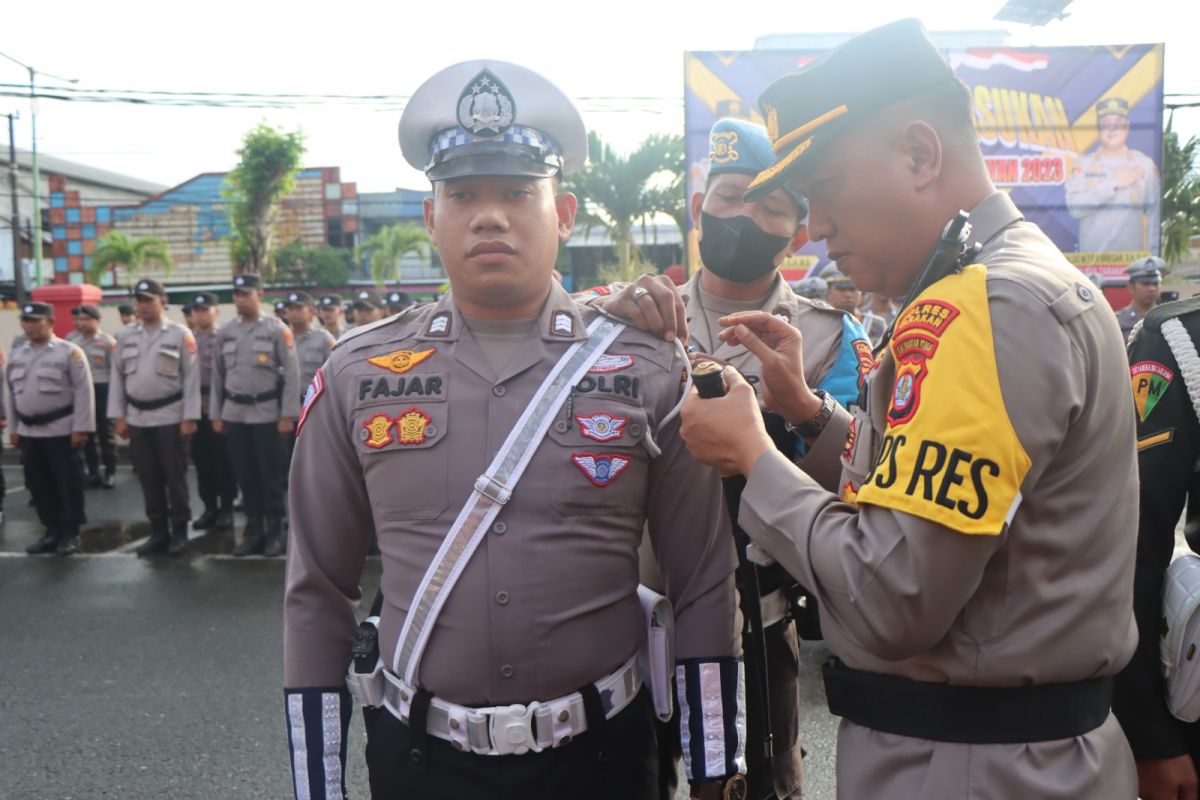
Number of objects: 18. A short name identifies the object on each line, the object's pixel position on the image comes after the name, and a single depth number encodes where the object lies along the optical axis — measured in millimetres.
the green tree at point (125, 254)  37500
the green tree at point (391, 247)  35625
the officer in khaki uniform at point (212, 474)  7793
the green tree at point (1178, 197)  21692
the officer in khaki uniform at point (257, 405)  6992
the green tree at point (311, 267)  40375
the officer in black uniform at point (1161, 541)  1621
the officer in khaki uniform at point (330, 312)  12023
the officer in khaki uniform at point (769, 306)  2229
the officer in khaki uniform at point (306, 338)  8352
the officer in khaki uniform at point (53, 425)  7301
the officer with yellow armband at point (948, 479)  1119
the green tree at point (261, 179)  31016
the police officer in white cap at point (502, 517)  1634
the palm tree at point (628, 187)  19844
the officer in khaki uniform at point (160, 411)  7020
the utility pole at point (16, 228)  26469
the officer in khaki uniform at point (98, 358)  10445
